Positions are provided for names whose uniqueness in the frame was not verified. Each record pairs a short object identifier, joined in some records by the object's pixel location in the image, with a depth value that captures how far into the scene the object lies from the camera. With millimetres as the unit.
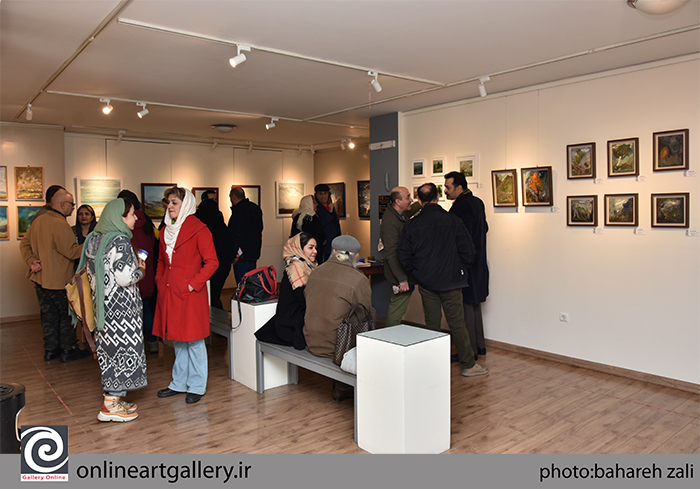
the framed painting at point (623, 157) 5133
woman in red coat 4242
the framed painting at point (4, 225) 8078
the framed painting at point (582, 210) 5465
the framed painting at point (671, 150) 4801
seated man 3904
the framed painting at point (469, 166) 6602
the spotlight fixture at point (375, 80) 5102
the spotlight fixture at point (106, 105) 6039
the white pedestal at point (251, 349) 4707
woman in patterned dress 3844
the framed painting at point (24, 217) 8172
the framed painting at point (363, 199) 10664
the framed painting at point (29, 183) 8094
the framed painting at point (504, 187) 6181
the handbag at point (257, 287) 4820
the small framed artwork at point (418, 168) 7285
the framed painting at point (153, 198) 9773
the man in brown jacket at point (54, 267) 5656
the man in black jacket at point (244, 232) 7219
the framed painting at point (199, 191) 10492
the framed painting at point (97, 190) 9070
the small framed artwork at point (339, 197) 11266
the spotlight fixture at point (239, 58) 4285
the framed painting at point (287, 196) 11695
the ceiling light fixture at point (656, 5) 3469
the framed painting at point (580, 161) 5469
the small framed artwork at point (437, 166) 7020
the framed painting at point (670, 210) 4816
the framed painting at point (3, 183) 7982
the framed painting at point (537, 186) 5840
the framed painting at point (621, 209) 5160
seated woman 4285
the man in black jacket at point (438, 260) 4926
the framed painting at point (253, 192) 11156
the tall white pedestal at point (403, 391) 3201
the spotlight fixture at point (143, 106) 6332
